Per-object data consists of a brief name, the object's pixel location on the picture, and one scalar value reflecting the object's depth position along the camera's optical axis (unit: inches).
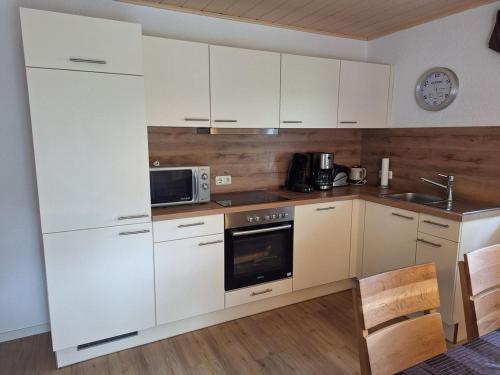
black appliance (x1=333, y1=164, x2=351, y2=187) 126.3
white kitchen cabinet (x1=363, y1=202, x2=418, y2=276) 97.9
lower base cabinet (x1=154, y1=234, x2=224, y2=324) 88.5
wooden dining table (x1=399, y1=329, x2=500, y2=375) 38.9
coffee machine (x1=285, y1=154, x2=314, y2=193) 117.1
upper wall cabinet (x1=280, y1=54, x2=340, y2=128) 107.0
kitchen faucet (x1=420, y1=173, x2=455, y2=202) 103.1
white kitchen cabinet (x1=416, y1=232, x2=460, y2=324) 86.5
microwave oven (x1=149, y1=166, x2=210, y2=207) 91.0
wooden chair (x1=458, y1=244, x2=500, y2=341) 51.2
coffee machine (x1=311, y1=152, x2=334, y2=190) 118.8
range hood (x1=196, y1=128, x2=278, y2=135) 99.0
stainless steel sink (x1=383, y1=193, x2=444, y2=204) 111.6
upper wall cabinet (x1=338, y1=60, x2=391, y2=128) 117.0
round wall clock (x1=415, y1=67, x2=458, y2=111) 104.3
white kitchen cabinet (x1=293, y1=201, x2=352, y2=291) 106.3
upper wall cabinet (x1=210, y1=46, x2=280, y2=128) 96.5
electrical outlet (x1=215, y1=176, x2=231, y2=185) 112.3
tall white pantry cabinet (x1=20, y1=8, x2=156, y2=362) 71.8
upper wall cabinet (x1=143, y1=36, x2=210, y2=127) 87.5
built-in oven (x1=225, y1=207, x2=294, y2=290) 96.2
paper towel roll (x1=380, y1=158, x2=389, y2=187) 126.1
